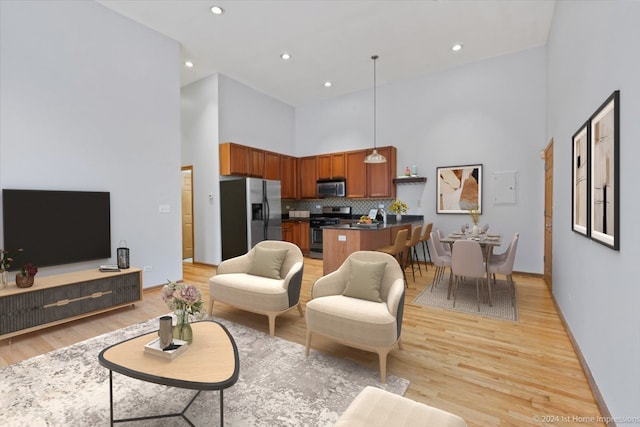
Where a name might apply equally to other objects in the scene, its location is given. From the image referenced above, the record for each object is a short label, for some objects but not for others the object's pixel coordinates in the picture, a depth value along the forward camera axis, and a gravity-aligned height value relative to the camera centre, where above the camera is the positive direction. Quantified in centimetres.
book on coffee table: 169 -83
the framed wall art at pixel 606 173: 165 +20
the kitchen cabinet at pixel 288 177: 729 +80
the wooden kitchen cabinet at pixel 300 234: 722 -65
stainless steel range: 701 -35
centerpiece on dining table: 424 -35
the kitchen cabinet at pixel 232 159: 572 +100
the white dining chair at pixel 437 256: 423 -76
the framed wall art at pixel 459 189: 551 +34
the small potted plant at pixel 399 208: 555 -3
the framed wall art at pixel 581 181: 227 +20
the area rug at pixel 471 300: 348 -125
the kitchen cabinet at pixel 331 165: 701 +104
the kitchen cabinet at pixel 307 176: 745 +82
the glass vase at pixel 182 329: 187 -77
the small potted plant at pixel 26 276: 285 -64
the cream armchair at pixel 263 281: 292 -78
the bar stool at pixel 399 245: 449 -59
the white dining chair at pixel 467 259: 356 -66
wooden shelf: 598 +56
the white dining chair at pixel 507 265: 378 -79
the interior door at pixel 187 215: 672 -15
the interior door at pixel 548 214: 417 -13
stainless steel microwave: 692 +49
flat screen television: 307 -17
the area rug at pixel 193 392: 179 -127
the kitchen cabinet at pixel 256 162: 626 +101
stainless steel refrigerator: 562 -10
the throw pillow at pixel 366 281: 256 -66
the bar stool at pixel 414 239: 501 -57
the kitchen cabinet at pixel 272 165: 674 +102
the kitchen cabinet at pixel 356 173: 668 +79
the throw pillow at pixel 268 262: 330 -62
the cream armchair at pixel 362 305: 218 -81
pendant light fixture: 517 +87
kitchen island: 456 -55
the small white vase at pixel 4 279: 282 -66
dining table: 376 -47
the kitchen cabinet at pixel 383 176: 633 +68
